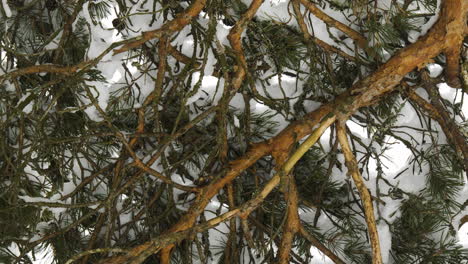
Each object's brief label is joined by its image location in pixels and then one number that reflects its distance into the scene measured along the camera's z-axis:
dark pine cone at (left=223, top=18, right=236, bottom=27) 7.30
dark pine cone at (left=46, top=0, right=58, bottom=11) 7.38
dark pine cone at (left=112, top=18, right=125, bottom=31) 7.19
